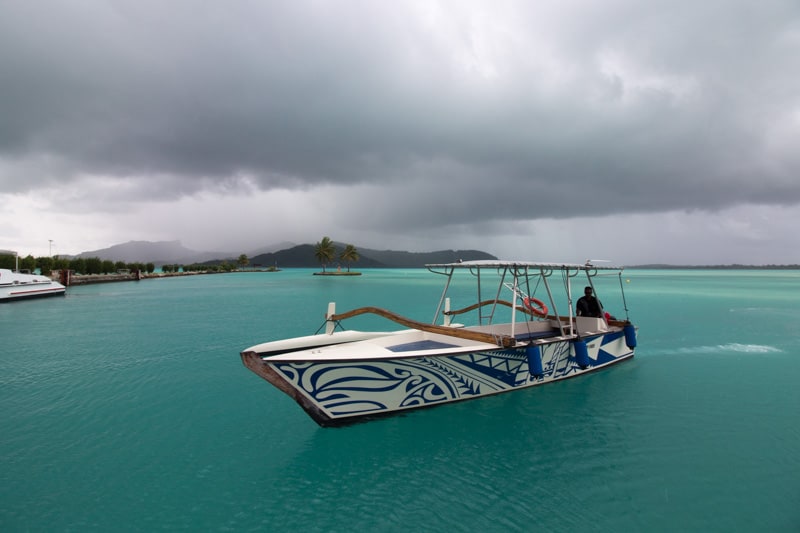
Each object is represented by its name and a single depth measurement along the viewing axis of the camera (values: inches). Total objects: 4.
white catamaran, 1583.4
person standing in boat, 541.6
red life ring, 506.7
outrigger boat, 311.4
